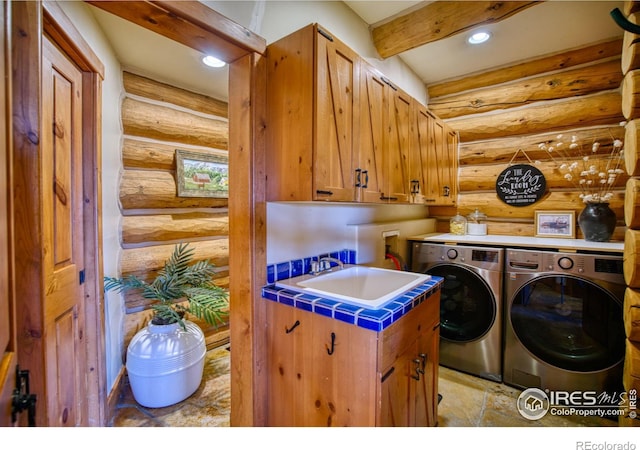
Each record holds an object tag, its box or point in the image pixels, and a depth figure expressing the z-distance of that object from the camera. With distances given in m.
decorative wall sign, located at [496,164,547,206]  2.60
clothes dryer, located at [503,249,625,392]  1.80
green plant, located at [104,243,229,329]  1.86
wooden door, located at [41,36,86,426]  1.29
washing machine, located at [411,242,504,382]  2.16
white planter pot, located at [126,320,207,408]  1.86
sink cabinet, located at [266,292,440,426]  1.10
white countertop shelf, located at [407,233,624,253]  1.90
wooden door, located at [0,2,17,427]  0.58
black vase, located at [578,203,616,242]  2.13
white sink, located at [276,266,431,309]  1.52
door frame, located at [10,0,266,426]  0.80
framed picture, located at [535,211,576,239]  2.45
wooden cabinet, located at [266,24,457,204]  1.24
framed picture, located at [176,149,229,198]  2.40
